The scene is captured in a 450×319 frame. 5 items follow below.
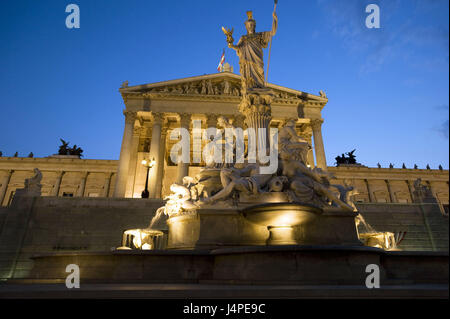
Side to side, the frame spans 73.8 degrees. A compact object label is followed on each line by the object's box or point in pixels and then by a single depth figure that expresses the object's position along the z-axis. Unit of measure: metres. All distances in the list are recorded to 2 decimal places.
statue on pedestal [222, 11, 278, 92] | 9.54
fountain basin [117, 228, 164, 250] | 8.35
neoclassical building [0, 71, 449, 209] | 29.25
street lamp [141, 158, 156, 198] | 19.80
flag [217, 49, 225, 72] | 32.47
